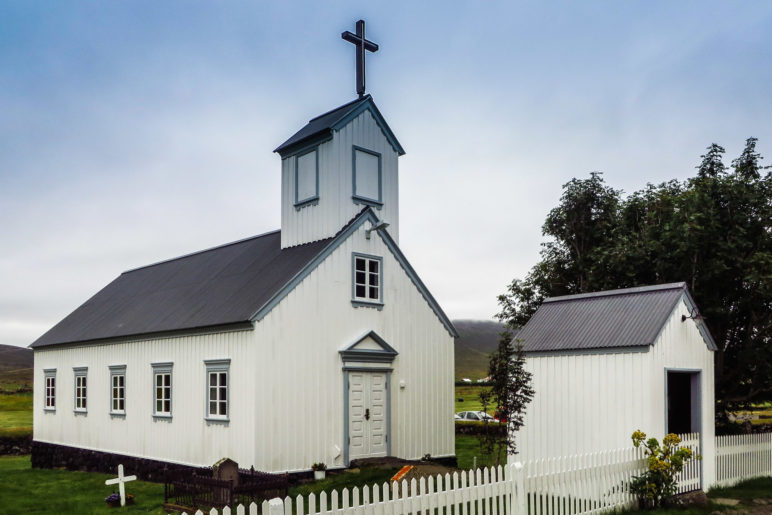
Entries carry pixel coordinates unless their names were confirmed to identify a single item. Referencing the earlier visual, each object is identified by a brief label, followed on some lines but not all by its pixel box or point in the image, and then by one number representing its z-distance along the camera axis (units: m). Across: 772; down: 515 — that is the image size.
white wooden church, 18.45
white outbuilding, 15.53
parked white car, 48.06
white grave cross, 17.13
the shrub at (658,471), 14.31
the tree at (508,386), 16.25
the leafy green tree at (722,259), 21.97
